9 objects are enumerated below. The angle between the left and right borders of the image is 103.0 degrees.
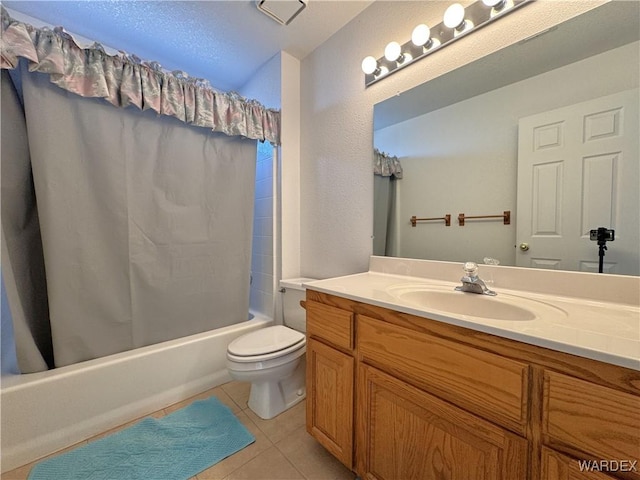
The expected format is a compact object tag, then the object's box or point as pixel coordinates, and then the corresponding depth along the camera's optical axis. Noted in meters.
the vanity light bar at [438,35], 1.02
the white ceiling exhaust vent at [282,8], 1.42
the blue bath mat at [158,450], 1.05
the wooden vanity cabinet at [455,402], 0.49
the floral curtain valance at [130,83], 1.07
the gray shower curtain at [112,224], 1.17
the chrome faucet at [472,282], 0.96
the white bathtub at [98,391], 1.10
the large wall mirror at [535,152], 0.81
